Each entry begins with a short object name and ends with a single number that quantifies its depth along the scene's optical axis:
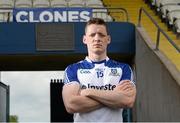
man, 2.96
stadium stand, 11.10
